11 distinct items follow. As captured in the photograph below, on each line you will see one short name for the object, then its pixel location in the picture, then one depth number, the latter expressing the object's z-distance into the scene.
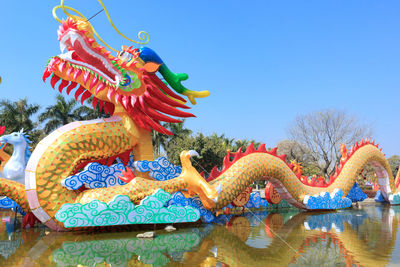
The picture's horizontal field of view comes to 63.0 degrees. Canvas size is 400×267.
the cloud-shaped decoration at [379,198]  13.29
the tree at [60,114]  20.27
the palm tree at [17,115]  18.55
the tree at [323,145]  19.98
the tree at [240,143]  24.88
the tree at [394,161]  35.66
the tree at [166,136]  23.78
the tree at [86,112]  20.56
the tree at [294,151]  23.52
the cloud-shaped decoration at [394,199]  12.56
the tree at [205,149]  19.23
